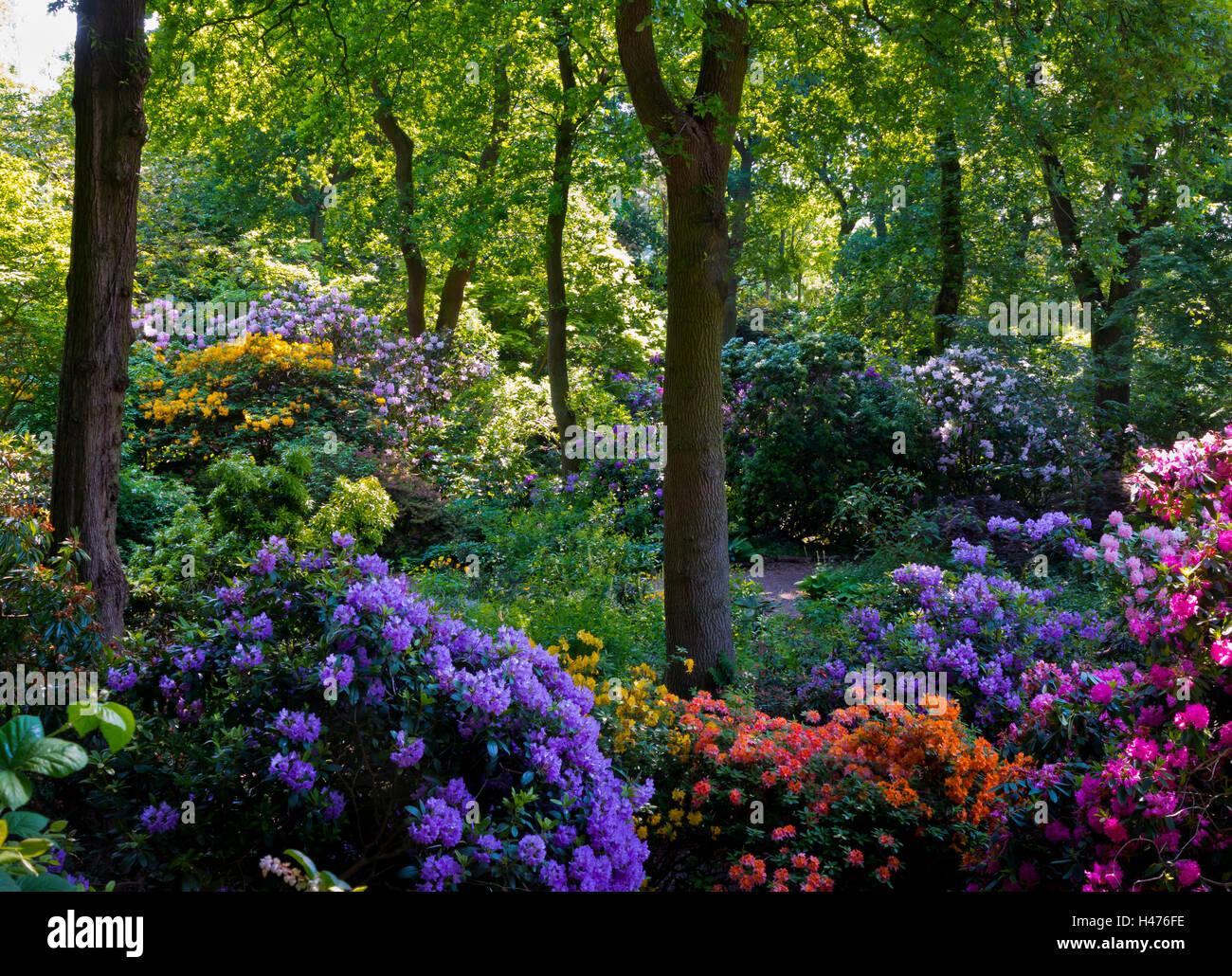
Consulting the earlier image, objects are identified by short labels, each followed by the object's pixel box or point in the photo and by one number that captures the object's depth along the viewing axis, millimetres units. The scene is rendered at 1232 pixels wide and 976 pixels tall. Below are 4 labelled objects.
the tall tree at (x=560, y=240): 10023
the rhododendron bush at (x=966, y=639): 5199
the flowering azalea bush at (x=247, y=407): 11086
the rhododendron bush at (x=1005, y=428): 10375
